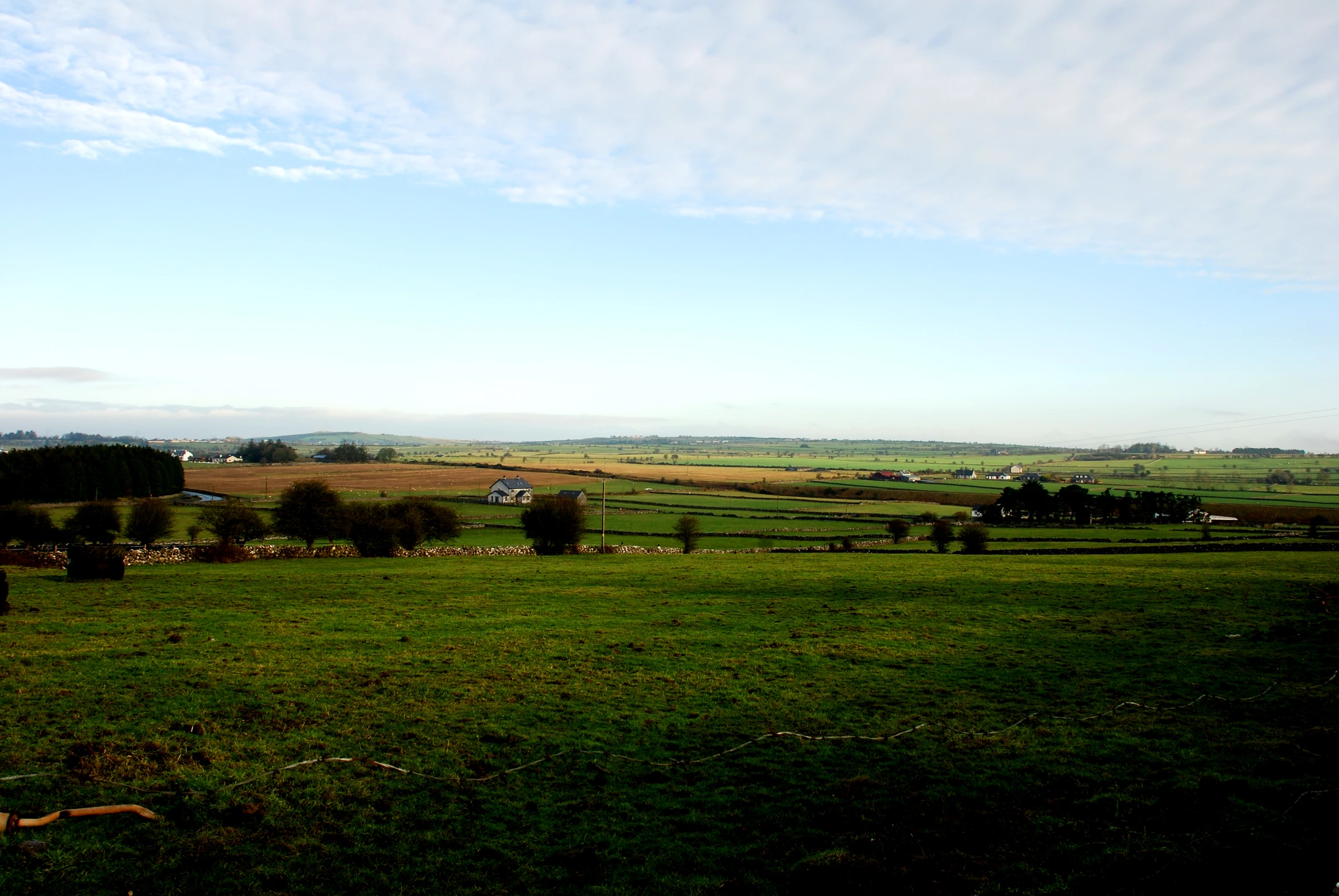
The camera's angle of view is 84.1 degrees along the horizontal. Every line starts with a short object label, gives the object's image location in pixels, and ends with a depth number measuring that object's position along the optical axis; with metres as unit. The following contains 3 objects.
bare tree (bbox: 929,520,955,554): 55.59
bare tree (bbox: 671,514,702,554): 57.41
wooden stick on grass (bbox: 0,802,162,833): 7.88
